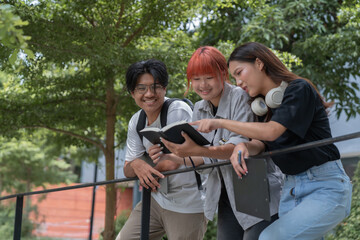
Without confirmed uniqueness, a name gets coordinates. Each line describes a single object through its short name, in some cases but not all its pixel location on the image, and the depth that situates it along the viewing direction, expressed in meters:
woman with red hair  2.57
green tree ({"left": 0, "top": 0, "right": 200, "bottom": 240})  5.50
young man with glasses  3.14
